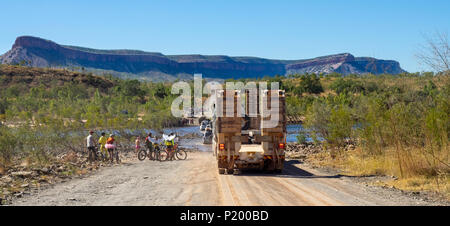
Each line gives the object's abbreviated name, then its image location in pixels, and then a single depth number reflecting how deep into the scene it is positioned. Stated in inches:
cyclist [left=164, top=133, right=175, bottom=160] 1010.1
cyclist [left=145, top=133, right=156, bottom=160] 994.7
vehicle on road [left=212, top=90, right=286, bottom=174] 693.3
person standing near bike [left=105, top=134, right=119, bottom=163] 903.1
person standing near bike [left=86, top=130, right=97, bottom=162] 879.1
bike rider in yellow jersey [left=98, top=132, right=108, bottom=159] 928.3
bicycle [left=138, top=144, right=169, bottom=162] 996.1
